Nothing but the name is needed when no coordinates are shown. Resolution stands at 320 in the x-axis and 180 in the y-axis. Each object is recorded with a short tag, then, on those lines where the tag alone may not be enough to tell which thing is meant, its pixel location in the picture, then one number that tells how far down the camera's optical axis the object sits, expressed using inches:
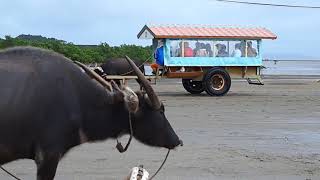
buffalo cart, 876.6
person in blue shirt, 876.0
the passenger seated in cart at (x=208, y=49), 895.7
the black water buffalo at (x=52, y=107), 183.0
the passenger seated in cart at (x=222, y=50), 901.2
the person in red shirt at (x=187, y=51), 885.2
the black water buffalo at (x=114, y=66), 833.5
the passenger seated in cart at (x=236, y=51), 911.7
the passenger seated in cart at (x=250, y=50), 916.6
